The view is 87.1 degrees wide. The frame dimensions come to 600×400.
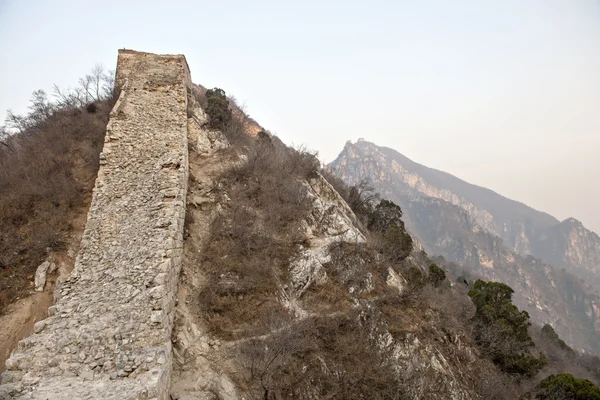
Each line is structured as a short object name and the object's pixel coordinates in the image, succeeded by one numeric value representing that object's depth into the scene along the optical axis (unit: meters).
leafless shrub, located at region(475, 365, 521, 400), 12.80
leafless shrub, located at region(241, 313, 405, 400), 9.81
